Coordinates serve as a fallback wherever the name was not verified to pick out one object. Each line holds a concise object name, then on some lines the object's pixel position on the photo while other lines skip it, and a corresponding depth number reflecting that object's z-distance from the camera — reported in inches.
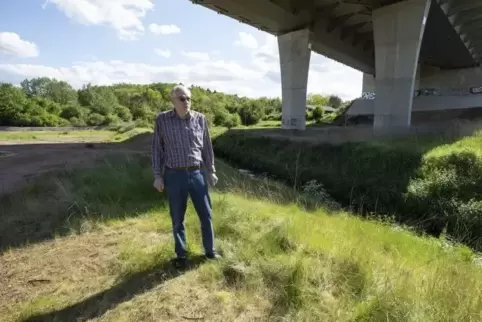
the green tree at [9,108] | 2564.0
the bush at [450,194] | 373.1
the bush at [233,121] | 2482.8
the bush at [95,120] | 3093.0
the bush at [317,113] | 2215.1
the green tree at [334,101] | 3370.1
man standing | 161.6
